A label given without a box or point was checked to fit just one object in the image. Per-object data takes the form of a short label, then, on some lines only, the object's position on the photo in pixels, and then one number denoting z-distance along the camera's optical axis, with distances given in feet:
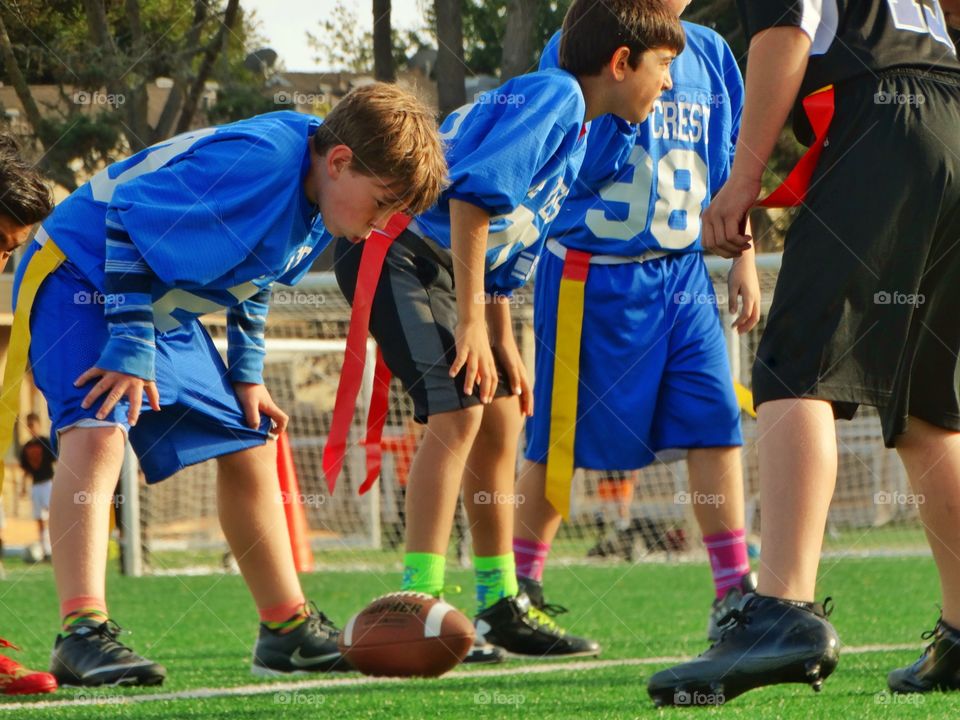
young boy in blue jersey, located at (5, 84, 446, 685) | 18.76
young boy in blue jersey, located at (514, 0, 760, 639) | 25.88
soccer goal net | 71.41
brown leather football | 18.40
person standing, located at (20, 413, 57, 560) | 79.46
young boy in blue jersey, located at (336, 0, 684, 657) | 20.72
